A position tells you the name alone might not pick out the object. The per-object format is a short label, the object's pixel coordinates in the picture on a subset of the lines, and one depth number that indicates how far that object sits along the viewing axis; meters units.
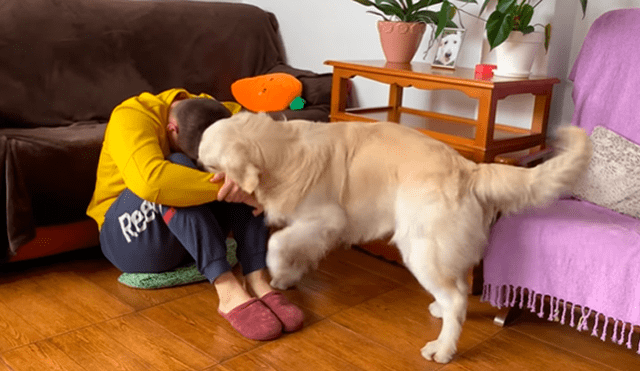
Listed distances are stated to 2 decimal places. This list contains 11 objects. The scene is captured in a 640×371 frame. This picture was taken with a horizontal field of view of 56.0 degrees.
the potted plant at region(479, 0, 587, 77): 2.15
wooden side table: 2.10
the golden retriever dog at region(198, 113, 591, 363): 1.68
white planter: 2.23
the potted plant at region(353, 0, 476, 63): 2.52
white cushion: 1.93
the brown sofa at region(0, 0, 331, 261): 2.09
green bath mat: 2.10
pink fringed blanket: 1.65
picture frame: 2.52
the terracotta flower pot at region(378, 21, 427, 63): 2.52
